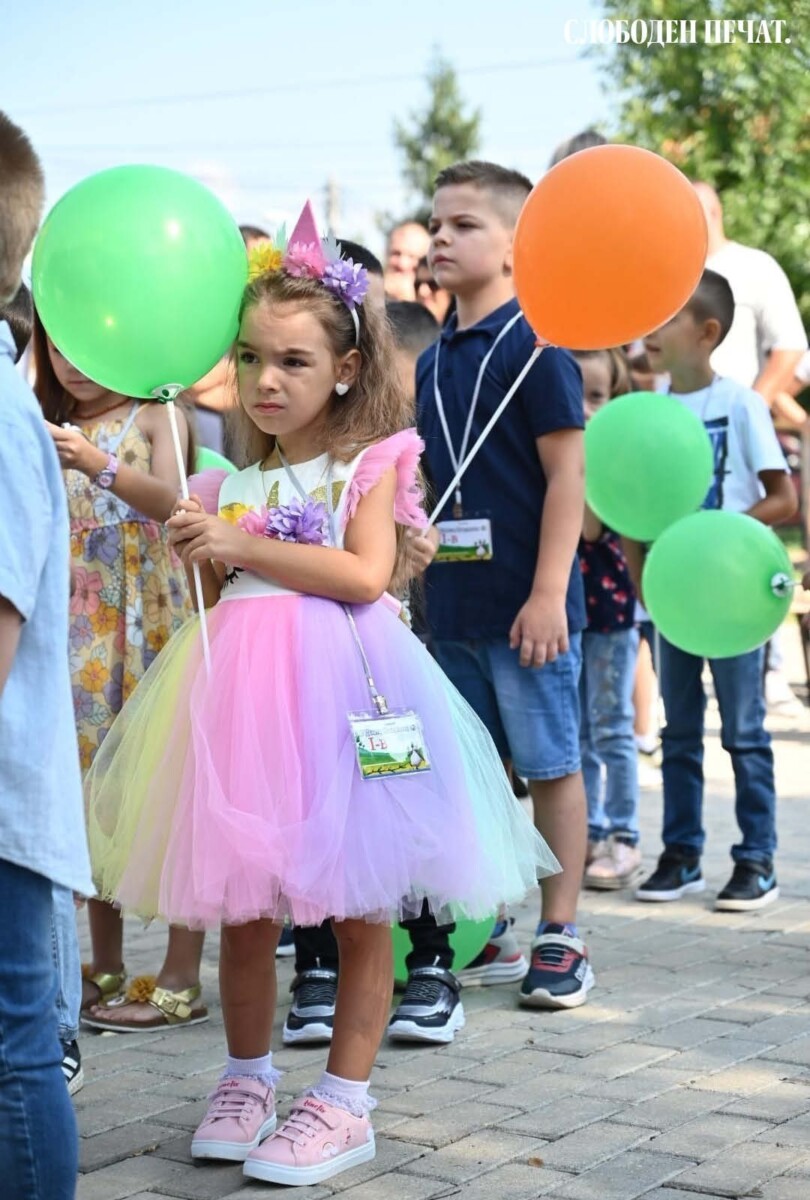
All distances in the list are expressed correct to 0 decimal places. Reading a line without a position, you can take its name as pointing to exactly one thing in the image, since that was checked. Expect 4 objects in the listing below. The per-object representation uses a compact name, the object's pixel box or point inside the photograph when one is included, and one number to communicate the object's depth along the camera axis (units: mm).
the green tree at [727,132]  35713
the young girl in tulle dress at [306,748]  5466
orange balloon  6844
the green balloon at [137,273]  5685
